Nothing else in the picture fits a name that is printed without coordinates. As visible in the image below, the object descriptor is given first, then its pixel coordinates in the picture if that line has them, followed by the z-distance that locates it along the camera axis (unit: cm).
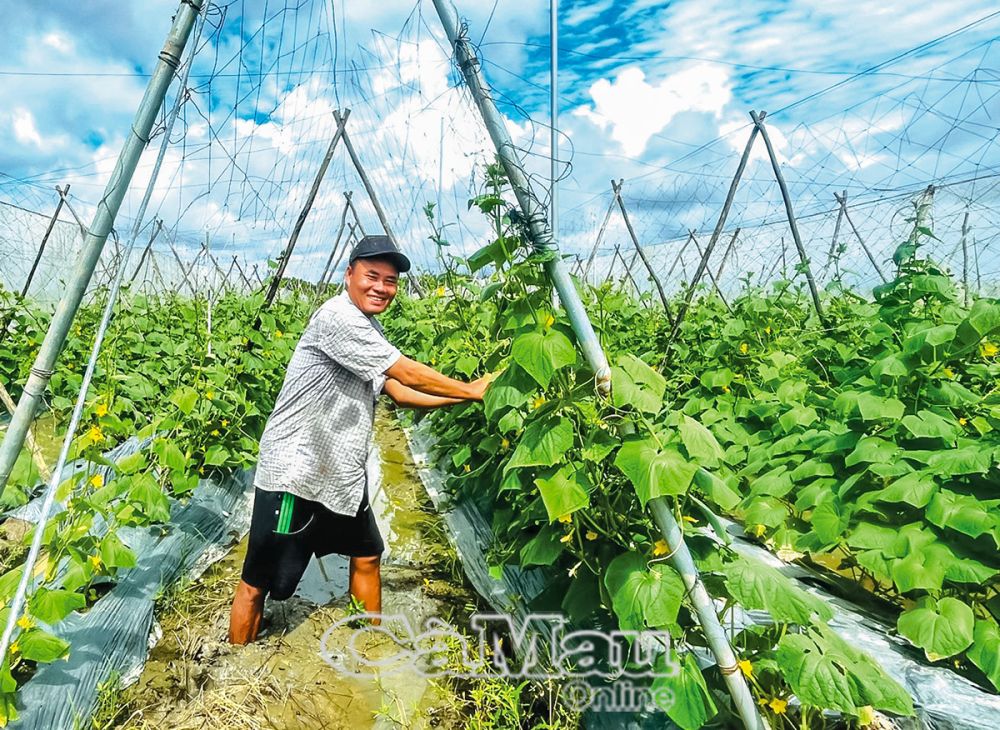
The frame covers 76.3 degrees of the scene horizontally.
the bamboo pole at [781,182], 674
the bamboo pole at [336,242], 1008
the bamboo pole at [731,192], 674
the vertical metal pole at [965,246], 745
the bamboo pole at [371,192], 877
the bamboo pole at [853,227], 908
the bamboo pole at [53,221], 988
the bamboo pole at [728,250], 1120
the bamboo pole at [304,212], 700
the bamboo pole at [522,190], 176
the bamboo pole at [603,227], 983
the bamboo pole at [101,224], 182
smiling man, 279
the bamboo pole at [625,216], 903
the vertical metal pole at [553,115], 175
